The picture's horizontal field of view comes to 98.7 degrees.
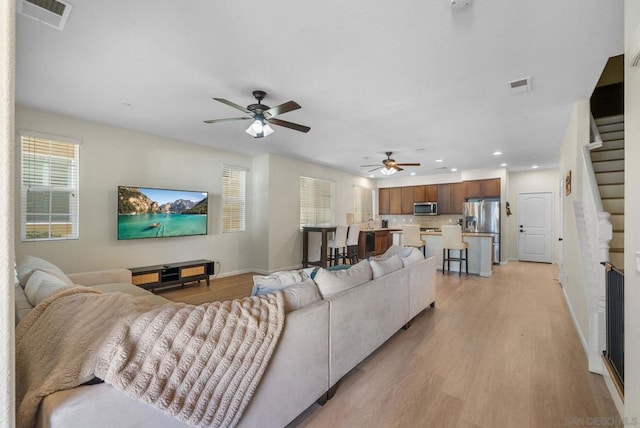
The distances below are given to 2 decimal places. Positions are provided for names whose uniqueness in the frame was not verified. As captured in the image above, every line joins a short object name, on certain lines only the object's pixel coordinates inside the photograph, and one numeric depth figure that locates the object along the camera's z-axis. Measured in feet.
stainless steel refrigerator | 23.47
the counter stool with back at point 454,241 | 18.30
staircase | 8.67
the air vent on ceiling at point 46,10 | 5.85
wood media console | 13.65
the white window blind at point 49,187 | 11.52
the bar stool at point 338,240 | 20.84
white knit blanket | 3.39
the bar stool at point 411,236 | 19.38
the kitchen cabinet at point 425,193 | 27.96
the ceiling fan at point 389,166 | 18.31
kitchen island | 18.66
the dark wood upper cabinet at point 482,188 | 23.99
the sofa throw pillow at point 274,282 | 6.43
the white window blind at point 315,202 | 22.90
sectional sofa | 3.27
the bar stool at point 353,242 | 21.84
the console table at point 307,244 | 21.08
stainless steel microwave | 27.68
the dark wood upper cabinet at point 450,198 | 26.25
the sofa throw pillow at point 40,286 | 5.65
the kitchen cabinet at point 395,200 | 30.50
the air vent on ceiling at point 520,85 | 8.91
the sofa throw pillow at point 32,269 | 7.43
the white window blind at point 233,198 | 18.75
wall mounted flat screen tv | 13.92
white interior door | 23.88
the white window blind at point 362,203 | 28.99
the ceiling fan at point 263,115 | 9.31
